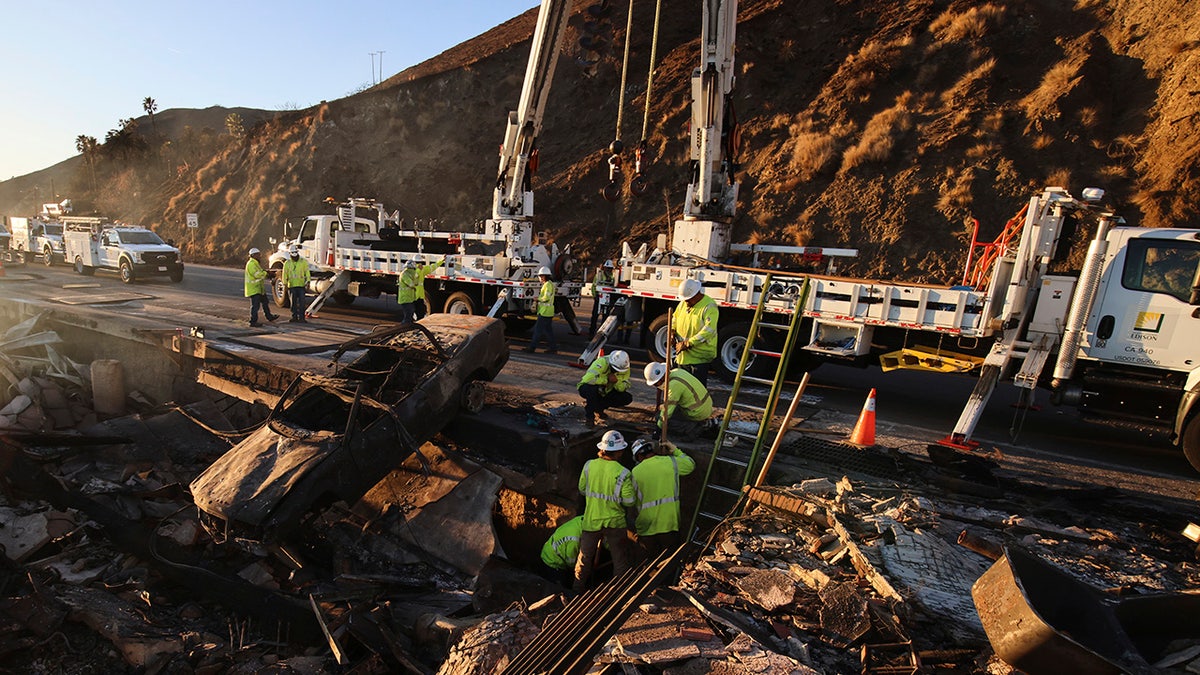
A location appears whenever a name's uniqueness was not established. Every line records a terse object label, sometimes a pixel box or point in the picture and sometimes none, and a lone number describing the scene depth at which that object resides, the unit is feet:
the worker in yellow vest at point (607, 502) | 16.76
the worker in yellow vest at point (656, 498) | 17.02
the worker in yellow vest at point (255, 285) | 42.22
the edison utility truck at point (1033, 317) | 23.13
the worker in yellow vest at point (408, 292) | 41.79
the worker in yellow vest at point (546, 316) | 38.06
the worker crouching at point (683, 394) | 21.80
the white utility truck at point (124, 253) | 65.87
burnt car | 17.19
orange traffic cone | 23.18
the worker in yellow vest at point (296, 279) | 44.47
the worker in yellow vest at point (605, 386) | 23.27
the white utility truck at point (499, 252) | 41.57
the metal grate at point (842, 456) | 21.38
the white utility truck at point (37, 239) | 79.92
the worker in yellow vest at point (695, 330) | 24.53
